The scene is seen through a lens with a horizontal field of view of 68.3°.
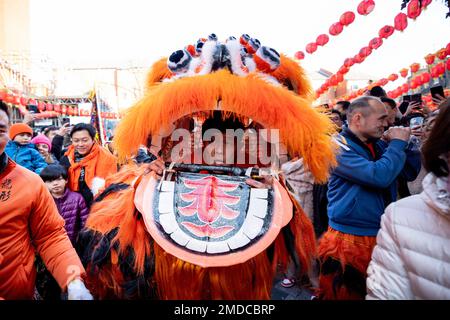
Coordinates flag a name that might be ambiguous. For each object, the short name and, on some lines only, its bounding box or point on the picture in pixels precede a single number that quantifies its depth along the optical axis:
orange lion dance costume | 1.09
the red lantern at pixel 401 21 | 4.97
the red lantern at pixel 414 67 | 8.89
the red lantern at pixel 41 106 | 11.02
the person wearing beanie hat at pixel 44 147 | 3.75
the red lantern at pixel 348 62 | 7.44
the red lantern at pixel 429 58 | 6.24
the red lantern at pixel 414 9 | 4.25
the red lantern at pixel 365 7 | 4.60
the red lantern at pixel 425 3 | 3.69
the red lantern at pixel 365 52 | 6.62
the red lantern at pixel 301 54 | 6.68
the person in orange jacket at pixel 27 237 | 1.26
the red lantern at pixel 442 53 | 5.36
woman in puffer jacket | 0.92
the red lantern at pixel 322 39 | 6.13
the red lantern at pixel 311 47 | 6.33
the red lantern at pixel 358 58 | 6.95
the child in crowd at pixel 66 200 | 2.46
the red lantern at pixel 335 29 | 5.61
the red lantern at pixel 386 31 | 5.48
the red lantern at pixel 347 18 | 5.24
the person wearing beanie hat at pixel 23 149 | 3.07
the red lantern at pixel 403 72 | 9.66
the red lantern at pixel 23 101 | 8.78
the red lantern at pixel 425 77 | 8.54
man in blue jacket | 1.77
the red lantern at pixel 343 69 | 8.24
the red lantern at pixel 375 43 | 6.12
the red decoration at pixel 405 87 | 9.89
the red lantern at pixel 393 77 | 10.00
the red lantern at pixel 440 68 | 7.03
